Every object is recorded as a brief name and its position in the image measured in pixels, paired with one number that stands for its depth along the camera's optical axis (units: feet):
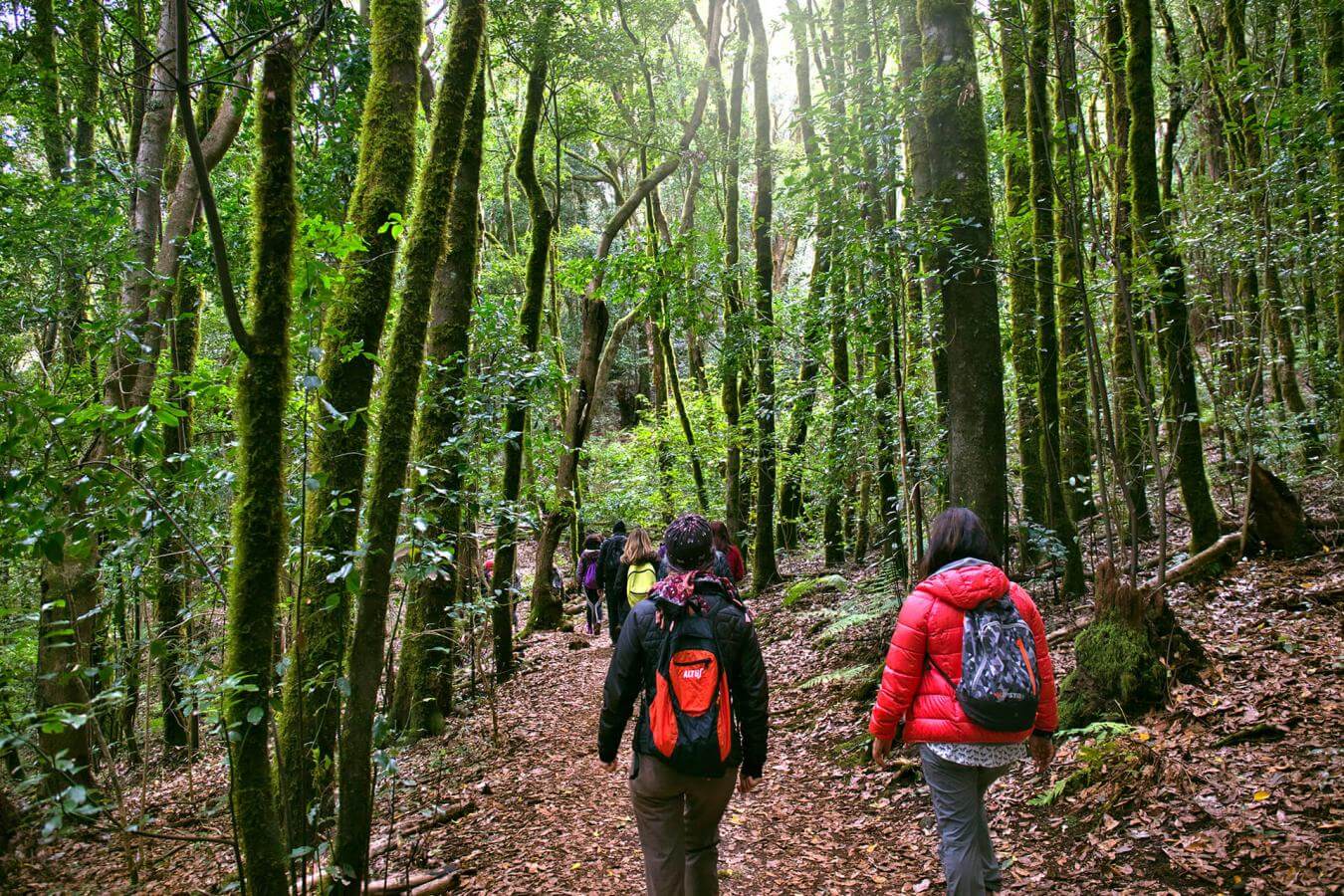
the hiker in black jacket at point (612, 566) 27.22
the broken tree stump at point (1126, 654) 17.19
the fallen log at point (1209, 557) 24.50
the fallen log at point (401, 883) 15.94
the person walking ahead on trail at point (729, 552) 29.58
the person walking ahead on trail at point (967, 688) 10.77
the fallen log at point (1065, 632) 22.79
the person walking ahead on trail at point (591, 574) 42.42
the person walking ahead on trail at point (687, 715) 10.96
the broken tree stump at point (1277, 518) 24.67
